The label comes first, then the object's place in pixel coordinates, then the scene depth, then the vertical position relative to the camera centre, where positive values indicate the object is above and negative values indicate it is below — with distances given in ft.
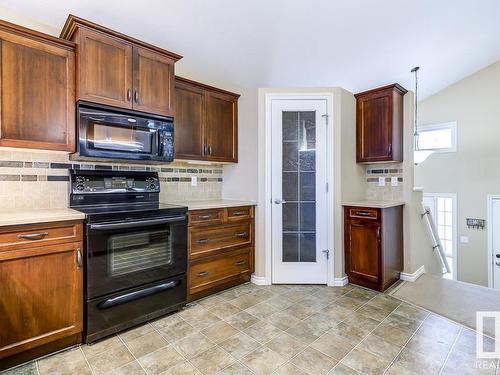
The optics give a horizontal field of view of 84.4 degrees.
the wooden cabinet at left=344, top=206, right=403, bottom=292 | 9.64 -2.18
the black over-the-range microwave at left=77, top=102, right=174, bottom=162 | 7.05 +1.44
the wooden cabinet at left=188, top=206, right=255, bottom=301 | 8.77 -2.17
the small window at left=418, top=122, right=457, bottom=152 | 18.04 +3.36
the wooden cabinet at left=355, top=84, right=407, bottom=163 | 10.58 +2.42
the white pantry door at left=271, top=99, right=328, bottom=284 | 10.26 -0.20
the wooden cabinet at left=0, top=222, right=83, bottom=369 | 5.54 -2.17
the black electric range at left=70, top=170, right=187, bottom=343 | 6.49 -1.71
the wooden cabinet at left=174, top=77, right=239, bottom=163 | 9.56 +2.34
